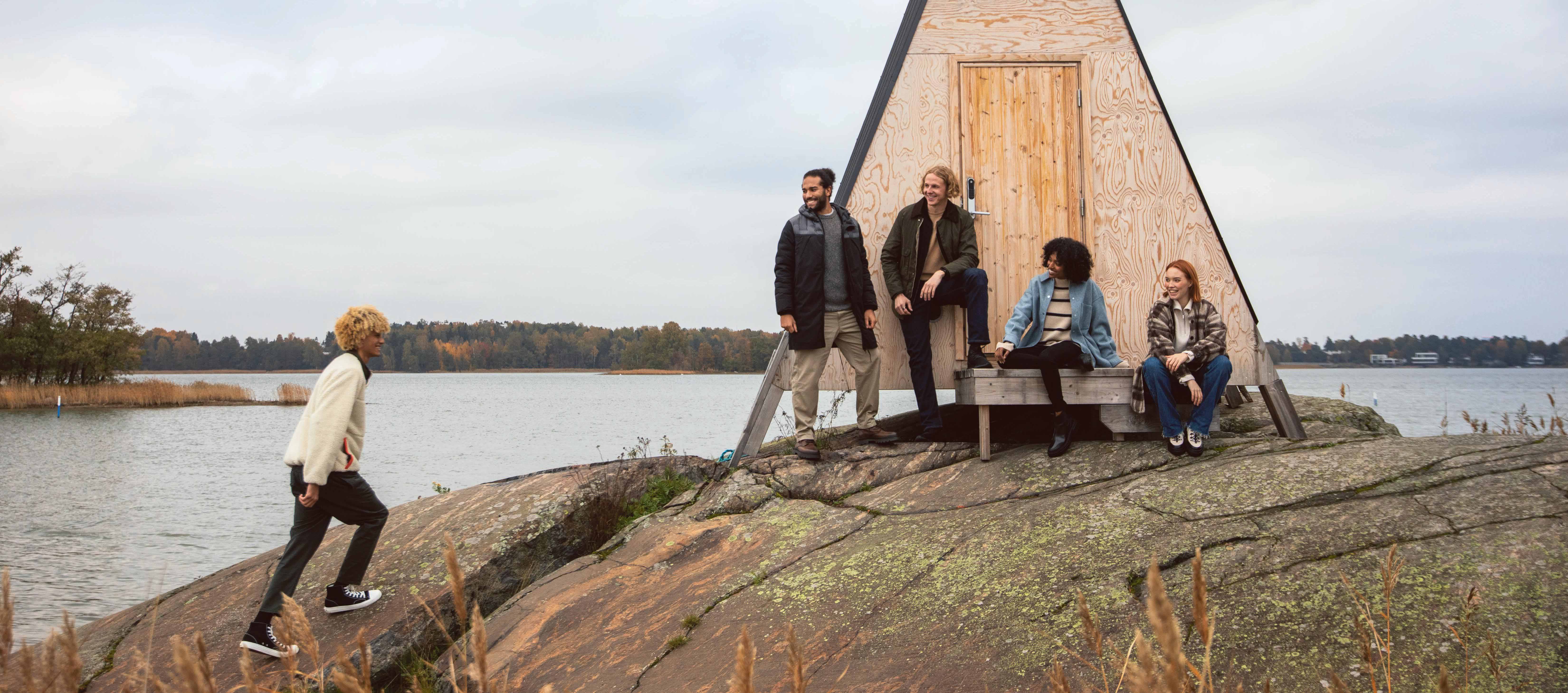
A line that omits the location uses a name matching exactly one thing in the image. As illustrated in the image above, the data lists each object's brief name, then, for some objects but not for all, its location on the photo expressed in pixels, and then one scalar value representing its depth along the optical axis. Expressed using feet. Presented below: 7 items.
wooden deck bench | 22.24
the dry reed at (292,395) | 149.69
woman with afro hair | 22.30
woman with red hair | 20.77
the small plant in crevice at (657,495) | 24.17
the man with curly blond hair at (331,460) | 16.87
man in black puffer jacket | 23.88
